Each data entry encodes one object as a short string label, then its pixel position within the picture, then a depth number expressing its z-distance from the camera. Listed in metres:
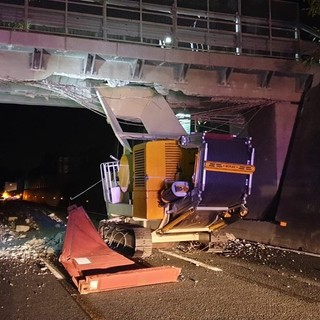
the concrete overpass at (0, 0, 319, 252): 11.70
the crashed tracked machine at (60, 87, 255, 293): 7.60
